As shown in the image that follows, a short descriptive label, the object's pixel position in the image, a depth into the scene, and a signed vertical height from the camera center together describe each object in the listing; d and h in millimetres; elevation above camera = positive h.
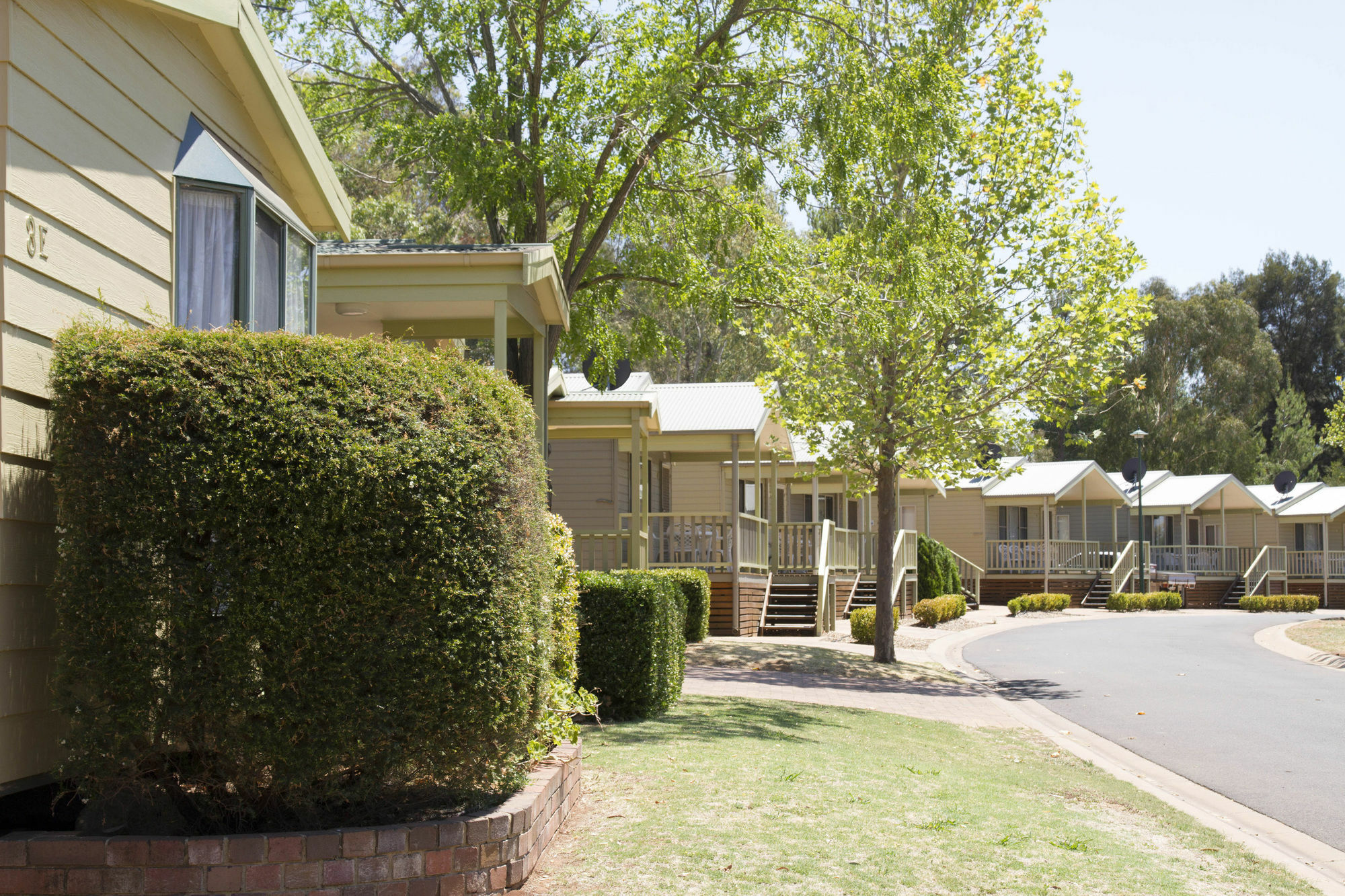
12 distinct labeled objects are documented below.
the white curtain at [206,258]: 6719 +1588
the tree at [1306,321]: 72688 +12312
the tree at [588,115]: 15867 +5708
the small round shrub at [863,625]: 21453 -1974
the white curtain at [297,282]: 8211 +1750
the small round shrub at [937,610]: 27609 -2233
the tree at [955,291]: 16281 +3332
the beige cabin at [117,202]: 4953 +1731
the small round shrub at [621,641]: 10336 -1071
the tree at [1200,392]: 60438 +6581
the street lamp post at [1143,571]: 39344 -1857
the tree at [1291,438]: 63594 +4377
